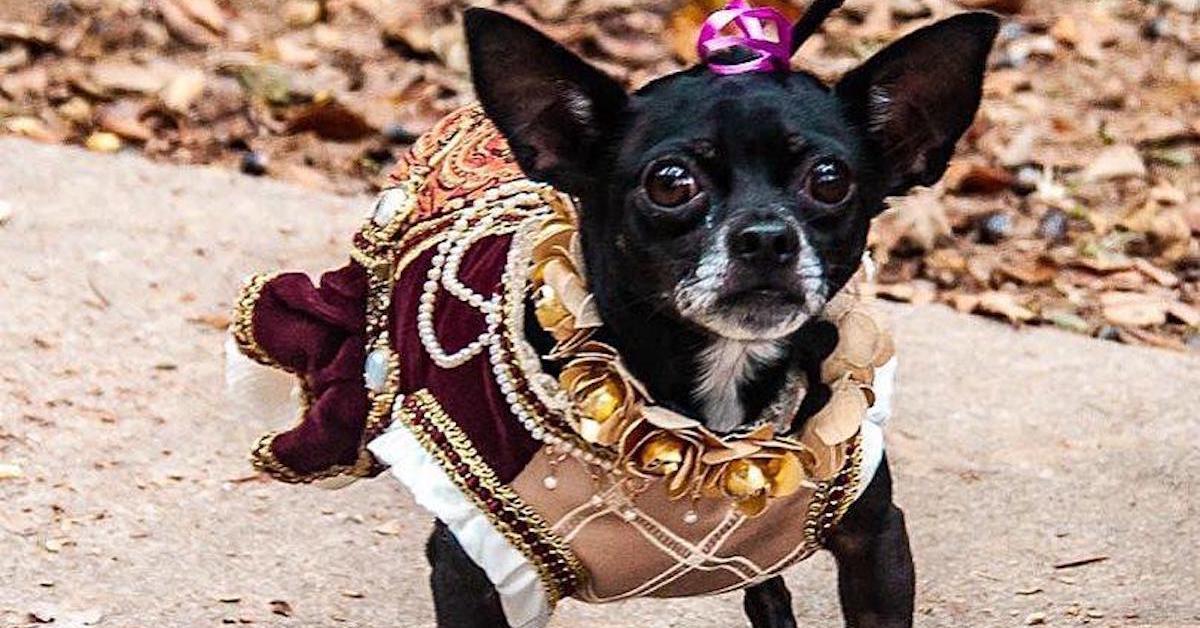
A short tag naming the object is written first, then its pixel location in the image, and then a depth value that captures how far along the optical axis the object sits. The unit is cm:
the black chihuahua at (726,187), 238
